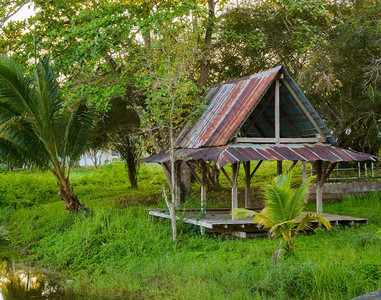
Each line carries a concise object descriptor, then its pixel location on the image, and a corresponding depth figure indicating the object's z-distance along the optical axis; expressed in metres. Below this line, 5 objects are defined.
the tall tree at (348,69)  14.84
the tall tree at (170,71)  11.50
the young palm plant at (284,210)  8.47
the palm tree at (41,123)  12.79
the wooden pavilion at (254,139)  11.67
